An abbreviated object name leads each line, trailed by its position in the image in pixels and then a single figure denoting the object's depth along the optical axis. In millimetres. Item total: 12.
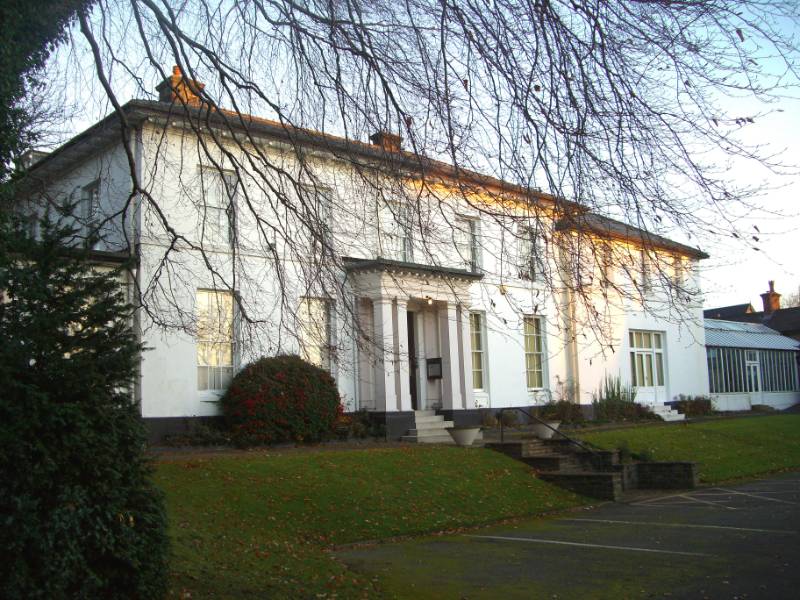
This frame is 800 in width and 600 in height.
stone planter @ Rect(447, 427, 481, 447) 19734
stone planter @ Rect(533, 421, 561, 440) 21641
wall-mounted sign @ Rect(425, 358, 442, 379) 24578
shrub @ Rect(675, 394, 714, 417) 36338
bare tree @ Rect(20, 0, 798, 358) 7277
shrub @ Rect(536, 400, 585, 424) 28156
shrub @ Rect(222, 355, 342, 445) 18938
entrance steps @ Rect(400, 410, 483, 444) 22062
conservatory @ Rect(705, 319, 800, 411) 41406
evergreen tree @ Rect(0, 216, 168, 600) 6148
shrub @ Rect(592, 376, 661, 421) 30727
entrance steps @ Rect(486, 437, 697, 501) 16953
